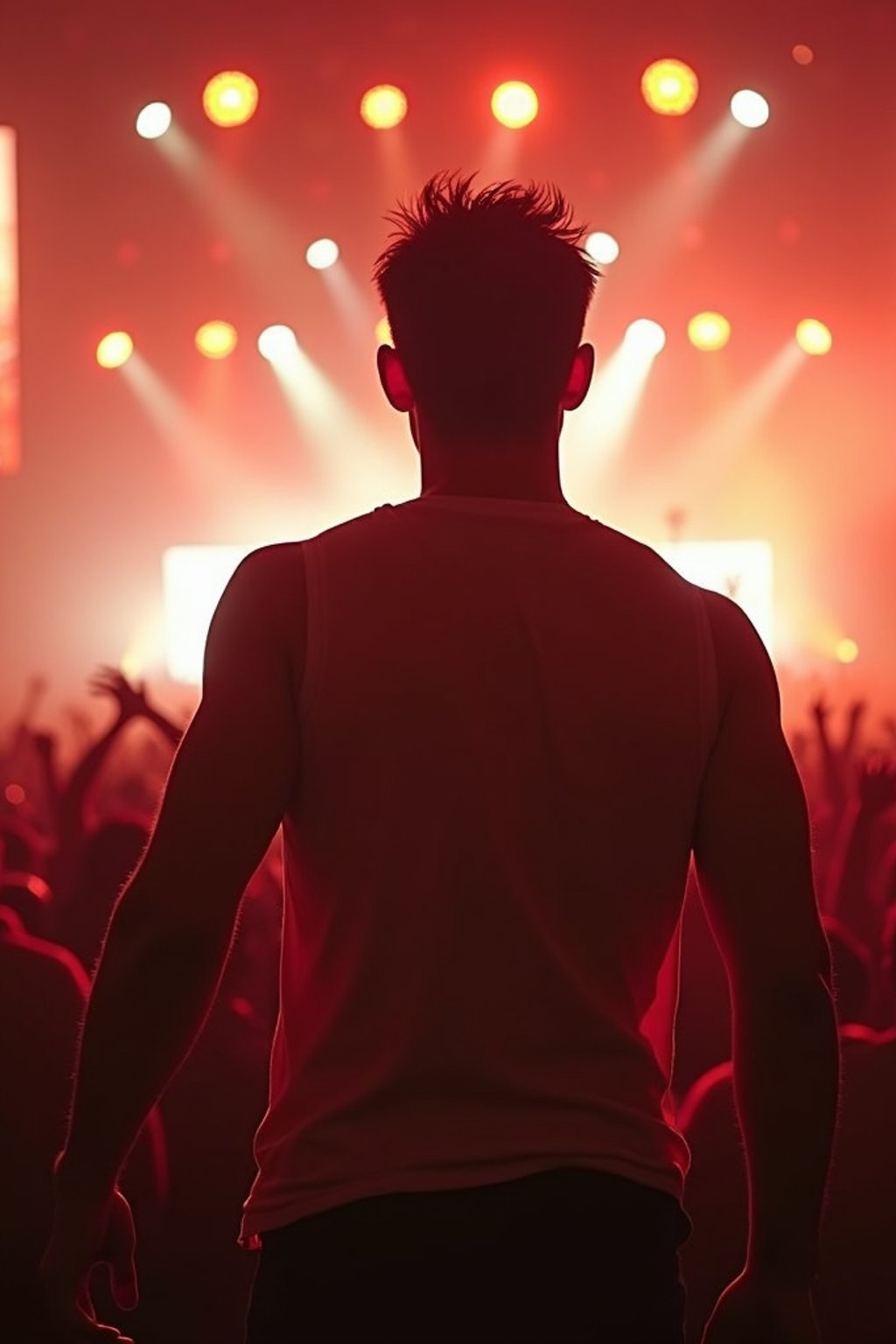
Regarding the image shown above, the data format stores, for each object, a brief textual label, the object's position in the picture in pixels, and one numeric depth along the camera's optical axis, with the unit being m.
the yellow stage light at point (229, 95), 6.47
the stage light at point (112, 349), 7.16
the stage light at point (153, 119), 6.68
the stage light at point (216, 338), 7.24
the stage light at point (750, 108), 6.52
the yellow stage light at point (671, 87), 6.45
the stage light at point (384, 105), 6.68
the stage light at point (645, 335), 7.14
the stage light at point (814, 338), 7.05
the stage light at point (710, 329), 7.16
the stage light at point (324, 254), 7.09
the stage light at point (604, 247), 6.93
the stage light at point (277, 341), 7.28
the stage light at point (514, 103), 6.65
